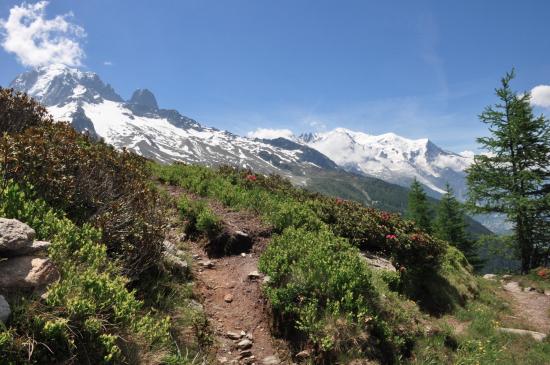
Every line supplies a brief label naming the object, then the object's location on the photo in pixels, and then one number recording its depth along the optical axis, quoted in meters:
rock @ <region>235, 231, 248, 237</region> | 10.03
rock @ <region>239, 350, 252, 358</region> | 6.06
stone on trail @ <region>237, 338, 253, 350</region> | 6.27
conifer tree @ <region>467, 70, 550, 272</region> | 22.09
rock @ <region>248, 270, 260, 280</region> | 8.27
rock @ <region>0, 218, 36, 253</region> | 4.00
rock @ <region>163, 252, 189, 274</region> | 7.22
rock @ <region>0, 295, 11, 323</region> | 3.39
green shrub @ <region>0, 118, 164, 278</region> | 5.91
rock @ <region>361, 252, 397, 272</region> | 10.14
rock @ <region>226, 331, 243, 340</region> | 6.48
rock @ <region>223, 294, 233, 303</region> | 7.63
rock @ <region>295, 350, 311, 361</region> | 6.16
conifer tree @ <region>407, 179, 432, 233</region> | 37.75
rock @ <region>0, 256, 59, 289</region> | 3.88
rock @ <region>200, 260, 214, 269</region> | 8.95
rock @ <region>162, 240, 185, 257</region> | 7.78
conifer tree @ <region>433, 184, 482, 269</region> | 38.56
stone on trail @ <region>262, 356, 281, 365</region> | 6.05
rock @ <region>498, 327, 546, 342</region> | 10.07
